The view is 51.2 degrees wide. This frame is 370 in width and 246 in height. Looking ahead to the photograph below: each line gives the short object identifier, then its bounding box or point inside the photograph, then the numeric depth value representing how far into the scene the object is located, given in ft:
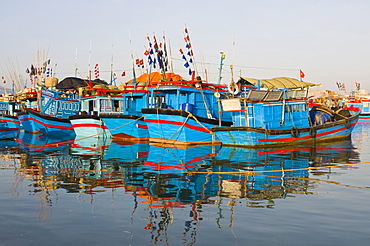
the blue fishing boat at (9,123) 139.13
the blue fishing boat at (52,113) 115.14
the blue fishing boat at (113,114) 91.66
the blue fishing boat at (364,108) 242.37
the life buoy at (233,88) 79.00
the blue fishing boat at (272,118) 74.02
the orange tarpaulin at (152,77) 100.45
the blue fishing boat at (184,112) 78.38
